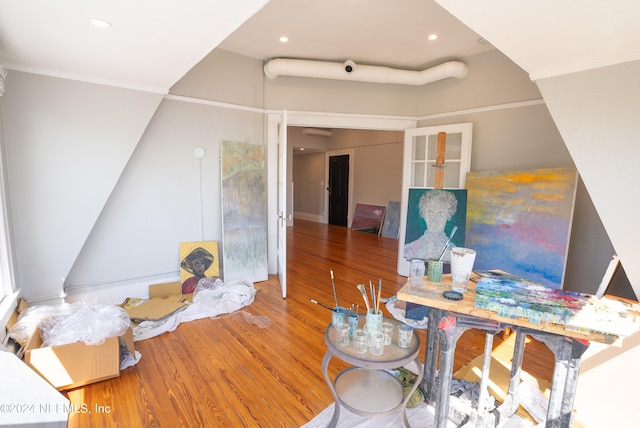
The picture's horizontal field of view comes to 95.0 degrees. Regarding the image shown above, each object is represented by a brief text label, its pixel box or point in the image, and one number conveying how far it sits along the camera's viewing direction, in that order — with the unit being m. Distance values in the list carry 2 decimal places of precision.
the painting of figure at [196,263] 3.45
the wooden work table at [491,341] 1.26
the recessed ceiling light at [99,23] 1.63
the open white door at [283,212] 3.28
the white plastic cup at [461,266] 1.59
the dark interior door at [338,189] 8.49
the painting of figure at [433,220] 3.56
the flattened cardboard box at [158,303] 2.86
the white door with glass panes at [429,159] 3.66
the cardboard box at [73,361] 1.84
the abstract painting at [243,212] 3.58
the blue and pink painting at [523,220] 2.86
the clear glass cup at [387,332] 1.56
